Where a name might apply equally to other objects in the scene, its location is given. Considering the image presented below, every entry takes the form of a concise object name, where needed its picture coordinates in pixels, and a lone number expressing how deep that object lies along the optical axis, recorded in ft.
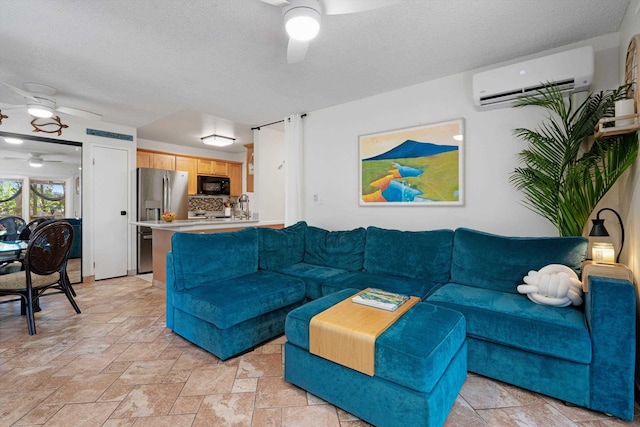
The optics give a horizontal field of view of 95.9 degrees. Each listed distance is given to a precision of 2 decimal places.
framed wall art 9.39
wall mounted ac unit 7.05
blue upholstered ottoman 4.29
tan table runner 4.70
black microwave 20.35
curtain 13.23
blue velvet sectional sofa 4.97
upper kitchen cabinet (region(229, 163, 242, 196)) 22.39
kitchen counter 12.28
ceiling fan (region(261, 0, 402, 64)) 4.85
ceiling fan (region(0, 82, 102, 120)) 9.90
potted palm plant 6.36
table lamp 6.10
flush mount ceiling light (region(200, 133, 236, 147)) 16.58
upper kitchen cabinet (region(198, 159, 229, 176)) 20.66
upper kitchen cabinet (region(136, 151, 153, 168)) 17.69
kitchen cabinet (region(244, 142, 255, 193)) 18.55
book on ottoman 5.86
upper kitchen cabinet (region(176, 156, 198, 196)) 19.60
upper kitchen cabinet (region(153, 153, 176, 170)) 18.48
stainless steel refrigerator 15.89
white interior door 14.46
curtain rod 13.34
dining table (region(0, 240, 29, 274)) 8.12
